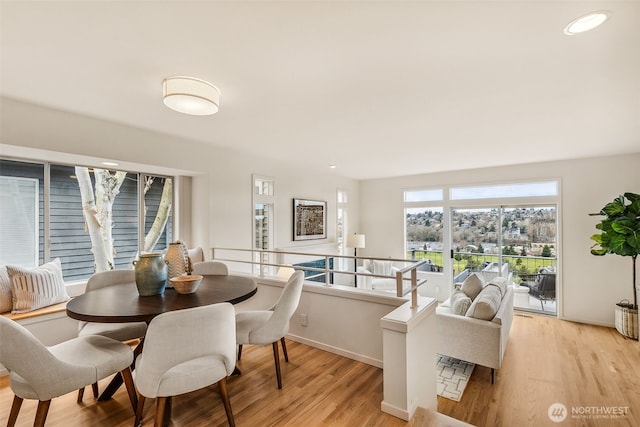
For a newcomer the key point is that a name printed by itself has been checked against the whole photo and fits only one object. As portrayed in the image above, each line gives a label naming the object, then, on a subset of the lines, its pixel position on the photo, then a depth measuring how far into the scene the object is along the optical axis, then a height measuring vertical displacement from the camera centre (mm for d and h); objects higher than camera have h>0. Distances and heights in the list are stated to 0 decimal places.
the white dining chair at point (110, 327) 2199 -879
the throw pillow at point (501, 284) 3556 -895
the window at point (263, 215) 4621 +1
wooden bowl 2047 -488
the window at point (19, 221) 2891 -44
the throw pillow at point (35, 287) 2674 -679
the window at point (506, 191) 5027 +430
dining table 1614 -563
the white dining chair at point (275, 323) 2188 -847
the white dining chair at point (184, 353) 1445 -729
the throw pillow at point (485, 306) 2975 -973
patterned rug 2820 -1753
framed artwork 5305 -85
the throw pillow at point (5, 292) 2637 -688
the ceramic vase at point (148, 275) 2033 -417
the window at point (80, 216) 2967 +6
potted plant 3881 -334
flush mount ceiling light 2021 +867
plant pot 3938 -1491
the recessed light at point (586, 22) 1461 +1003
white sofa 2859 -1279
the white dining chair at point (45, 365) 1381 -825
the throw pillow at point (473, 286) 3584 -917
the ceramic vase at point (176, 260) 2344 -362
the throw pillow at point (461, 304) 3203 -1027
